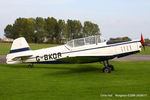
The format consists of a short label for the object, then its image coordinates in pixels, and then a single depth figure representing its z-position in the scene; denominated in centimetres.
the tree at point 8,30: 10242
